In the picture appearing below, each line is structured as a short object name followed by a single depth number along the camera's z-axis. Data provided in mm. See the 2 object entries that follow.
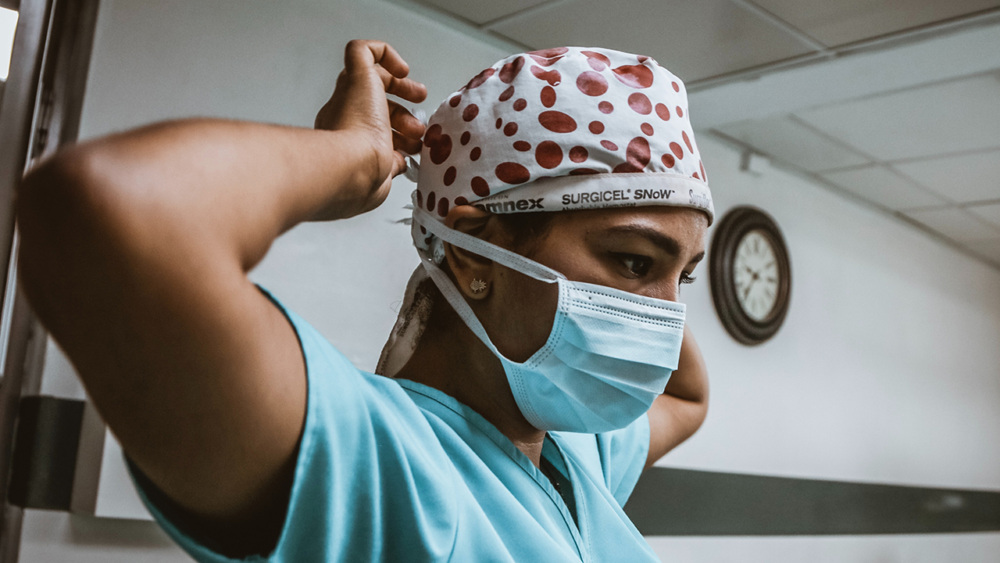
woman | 494
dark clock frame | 3549
